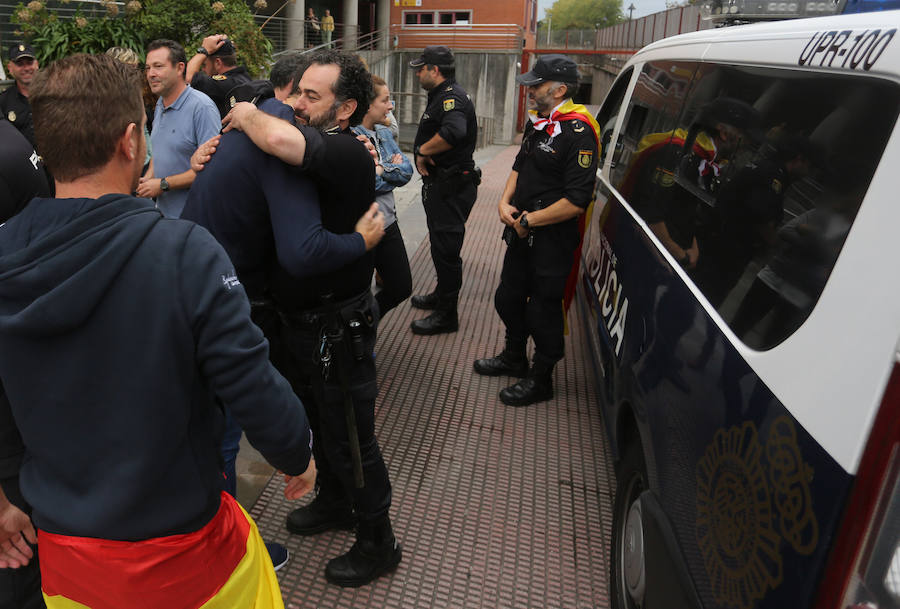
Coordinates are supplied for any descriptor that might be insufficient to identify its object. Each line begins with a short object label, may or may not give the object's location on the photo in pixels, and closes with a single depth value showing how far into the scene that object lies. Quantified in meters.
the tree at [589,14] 83.62
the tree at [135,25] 8.16
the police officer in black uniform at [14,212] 1.48
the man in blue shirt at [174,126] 3.41
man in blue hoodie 1.11
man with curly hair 1.99
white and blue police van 1.03
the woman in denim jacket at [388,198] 3.69
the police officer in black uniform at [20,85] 4.75
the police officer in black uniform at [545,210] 3.27
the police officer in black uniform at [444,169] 4.31
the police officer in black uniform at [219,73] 4.62
